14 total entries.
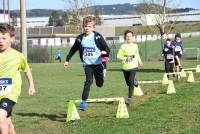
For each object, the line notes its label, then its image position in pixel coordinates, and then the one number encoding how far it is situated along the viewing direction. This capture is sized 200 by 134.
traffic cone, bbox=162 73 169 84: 17.55
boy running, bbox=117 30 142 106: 12.46
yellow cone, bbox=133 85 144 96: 15.03
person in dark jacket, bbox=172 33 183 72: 21.12
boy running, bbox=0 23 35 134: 7.01
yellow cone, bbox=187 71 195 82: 19.58
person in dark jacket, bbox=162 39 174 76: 21.11
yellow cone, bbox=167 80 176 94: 15.06
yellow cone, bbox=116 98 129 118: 10.12
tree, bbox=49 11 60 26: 161.00
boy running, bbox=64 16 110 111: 10.65
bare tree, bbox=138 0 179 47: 55.66
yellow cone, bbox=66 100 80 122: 9.90
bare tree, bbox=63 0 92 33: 70.31
